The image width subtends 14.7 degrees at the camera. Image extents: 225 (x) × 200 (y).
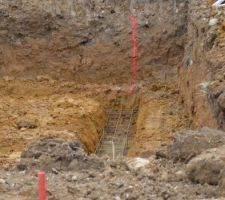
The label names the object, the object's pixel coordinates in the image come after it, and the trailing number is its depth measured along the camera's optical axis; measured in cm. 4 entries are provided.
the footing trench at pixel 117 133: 1387
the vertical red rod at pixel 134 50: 1847
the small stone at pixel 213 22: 1339
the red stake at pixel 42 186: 537
